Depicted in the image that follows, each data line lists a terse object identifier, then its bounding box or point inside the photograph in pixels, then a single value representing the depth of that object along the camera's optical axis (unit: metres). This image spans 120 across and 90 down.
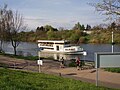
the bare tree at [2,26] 33.07
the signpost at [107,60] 9.04
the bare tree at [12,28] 32.86
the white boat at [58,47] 44.88
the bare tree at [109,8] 8.16
